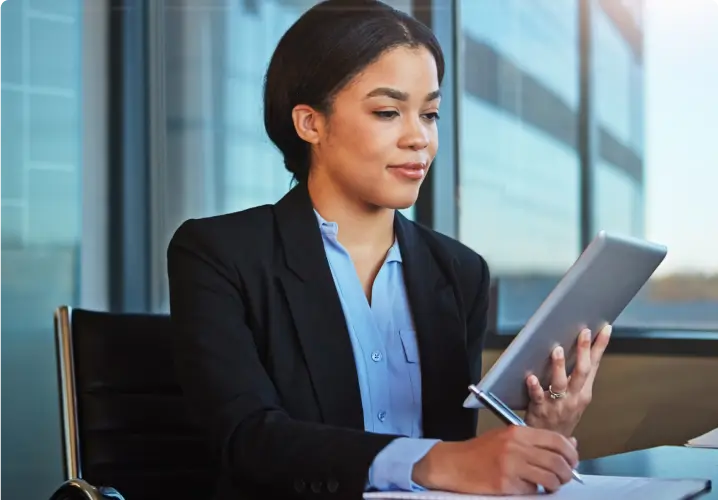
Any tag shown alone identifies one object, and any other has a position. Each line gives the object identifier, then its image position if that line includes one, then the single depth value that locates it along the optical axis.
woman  2.00
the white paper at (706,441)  2.39
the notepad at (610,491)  1.71
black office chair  2.30
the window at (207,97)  3.92
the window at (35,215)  3.57
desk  2.05
